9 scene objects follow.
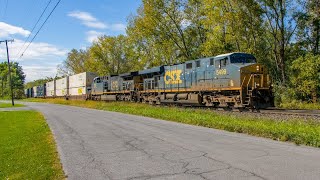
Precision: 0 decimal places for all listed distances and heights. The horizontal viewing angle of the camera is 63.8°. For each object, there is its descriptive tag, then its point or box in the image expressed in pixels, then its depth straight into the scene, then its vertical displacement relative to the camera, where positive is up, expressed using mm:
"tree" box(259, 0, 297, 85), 25586 +6125
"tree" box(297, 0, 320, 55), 24718 +6126
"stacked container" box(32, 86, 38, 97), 70980 +688
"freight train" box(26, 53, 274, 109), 15082 +507
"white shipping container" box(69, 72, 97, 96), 36821 +1545
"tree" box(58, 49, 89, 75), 77413 +9874
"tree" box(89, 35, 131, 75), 58327 +8515
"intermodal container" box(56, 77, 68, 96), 45794 +1201
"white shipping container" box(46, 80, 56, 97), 53165 +1072
